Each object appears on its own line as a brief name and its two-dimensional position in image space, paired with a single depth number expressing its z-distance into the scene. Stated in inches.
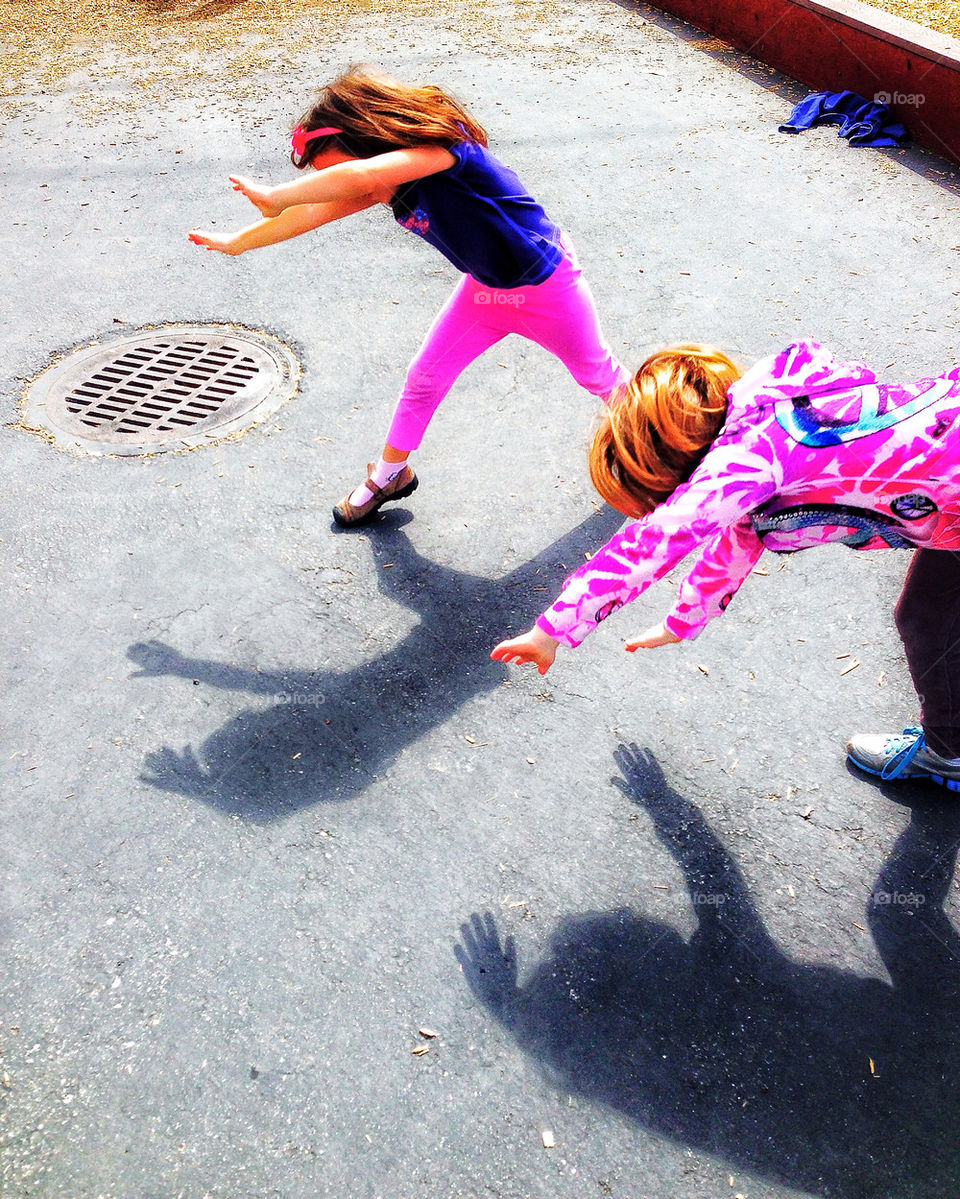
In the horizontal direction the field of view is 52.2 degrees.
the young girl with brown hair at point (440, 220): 118.3
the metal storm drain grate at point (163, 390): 169.9
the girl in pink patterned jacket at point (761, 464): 79.1
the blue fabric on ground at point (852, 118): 268.1
